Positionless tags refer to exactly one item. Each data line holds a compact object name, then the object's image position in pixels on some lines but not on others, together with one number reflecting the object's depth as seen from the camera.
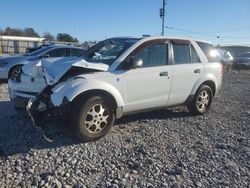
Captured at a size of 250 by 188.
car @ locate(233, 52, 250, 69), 14.78
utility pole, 21.78
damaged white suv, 2.95
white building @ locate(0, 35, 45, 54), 27.00
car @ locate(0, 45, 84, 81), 6.49
